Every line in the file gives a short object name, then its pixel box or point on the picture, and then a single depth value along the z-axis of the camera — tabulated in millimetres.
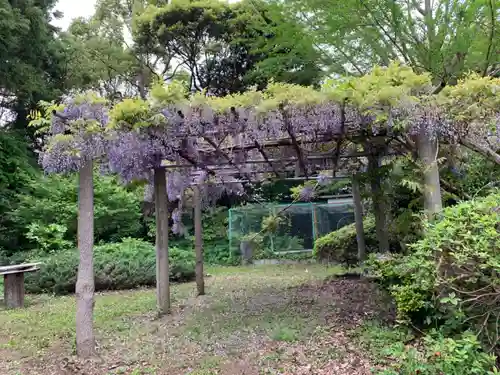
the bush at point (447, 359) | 3193
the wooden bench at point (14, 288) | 7504
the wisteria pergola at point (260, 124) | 4594
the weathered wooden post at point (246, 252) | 12945
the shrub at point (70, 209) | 11289
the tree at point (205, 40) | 13789
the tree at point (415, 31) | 5430
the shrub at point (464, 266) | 3371
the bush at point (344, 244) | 9930
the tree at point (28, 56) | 10688
